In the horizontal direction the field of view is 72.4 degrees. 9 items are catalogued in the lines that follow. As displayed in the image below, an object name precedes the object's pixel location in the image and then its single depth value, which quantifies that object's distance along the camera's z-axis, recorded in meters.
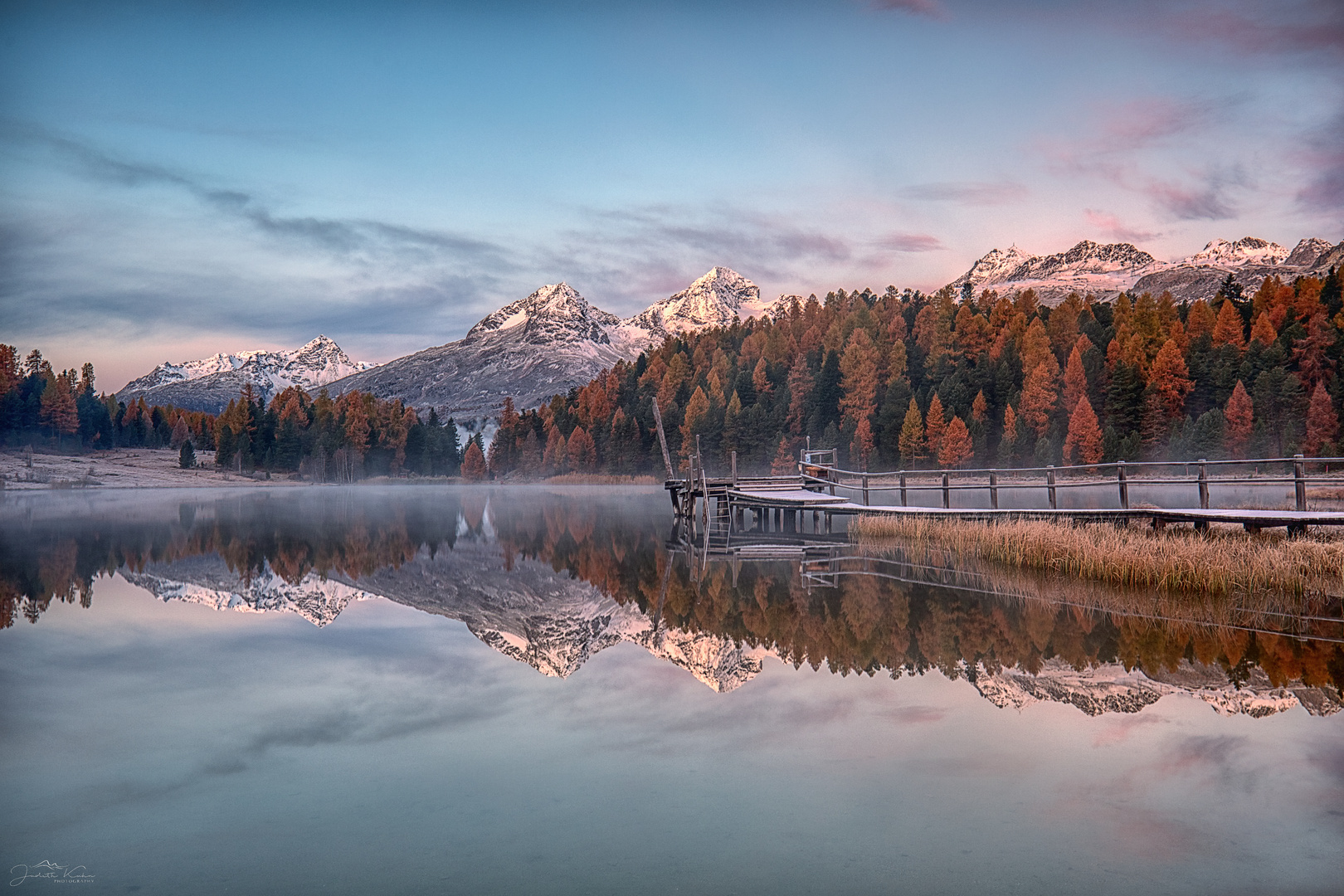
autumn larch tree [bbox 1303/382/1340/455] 78.69
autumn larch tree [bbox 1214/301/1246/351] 92.06
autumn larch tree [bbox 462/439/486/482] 161.88
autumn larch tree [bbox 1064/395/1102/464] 87.94
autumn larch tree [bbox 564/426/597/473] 136.38
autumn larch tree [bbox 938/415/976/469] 91.94
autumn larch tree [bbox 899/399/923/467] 95.38
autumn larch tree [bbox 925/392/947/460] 94.81
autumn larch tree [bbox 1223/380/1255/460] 82.88
